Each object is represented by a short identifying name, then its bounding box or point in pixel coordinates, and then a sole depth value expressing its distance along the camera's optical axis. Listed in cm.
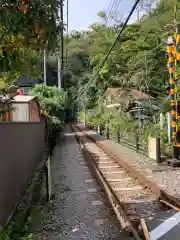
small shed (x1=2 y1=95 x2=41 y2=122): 1197
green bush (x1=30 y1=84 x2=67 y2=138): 1846
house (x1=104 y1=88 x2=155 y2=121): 2459
